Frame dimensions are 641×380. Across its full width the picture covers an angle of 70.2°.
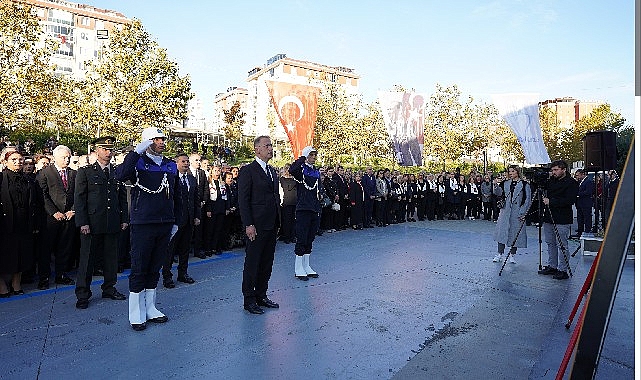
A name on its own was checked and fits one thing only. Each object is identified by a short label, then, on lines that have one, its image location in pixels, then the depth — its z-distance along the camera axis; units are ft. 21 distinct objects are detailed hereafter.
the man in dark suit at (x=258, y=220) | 17.42
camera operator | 23.63
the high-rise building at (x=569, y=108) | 326.65
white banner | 50.60
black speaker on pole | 30.83
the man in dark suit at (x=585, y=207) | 45.52
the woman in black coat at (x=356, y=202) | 46.14
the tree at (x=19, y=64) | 56.49
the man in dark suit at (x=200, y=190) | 27.25
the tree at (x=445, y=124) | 102.32
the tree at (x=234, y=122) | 134.18
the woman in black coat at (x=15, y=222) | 18.71
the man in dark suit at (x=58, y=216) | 21.24
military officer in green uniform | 17.71
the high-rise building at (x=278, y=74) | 252.34
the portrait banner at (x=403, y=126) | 56.29
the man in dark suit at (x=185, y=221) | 21.18
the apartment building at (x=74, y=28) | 207.00
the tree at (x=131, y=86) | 66.49
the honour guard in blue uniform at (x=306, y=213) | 22.99
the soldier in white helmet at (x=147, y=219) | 15.30
